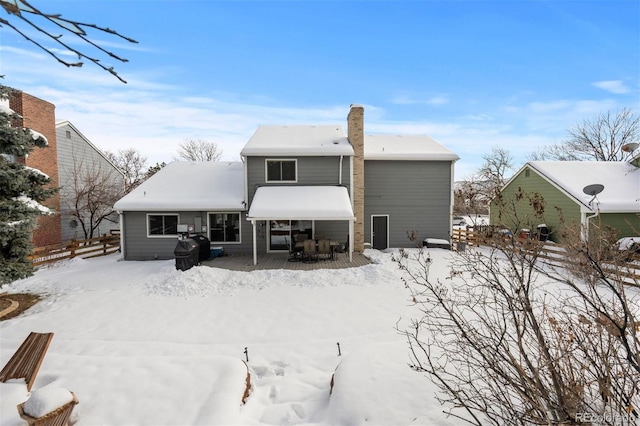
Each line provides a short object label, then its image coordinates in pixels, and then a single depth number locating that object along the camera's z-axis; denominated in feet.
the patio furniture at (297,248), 41.60
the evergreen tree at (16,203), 26.71
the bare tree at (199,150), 125.54
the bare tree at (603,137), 90.58
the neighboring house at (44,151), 49.88
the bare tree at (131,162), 127.24
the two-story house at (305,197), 45.29
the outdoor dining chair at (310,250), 40.04
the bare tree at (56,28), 4.93
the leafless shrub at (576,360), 7.34
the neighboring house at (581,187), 48.29
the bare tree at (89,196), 58.44
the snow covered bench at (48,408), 10.46
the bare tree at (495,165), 127.03
